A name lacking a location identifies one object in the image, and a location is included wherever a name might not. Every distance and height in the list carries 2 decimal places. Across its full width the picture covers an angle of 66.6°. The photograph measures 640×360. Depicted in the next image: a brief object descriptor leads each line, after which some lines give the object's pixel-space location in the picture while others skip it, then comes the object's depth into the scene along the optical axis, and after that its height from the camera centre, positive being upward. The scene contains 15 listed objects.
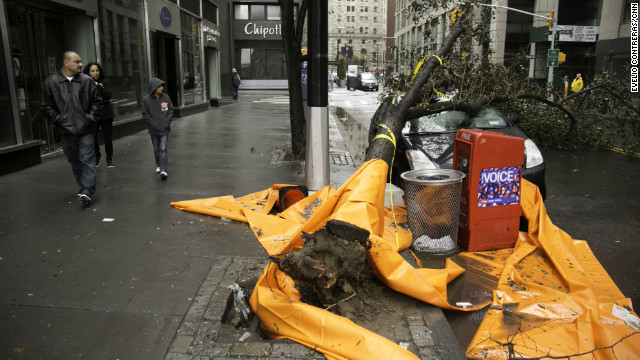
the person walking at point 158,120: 7.68 -0.73
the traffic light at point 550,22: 27.78 +3.04
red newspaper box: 4.96 -1.16
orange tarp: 3.05 -1.68
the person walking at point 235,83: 27.49 -0.50
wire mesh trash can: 4.92 -1.36
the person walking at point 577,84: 22.90 -0.44
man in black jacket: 5.92 -0.47
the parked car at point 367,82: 47.47 -0.73
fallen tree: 6.34 -0.43
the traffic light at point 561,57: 27.60 +0.97
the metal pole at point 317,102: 6.16 -0.35
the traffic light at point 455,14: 8.73 +1.08
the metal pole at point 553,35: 27.58 +2.23
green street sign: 26.09 +0.94
